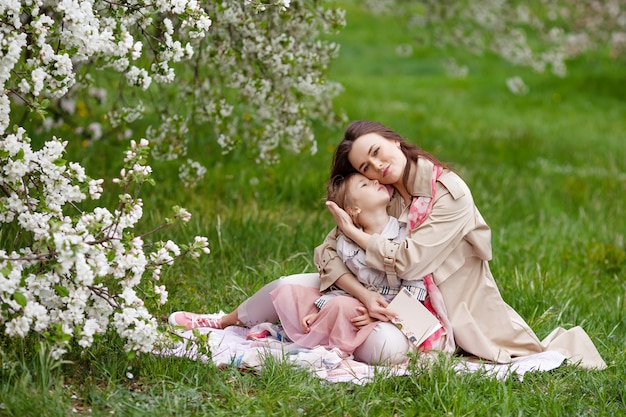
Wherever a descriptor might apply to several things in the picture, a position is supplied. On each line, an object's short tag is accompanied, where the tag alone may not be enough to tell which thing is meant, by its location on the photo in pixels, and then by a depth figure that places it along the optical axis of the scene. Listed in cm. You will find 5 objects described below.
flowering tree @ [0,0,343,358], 546
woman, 704
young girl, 709
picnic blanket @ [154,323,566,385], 651
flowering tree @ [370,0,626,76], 1741
